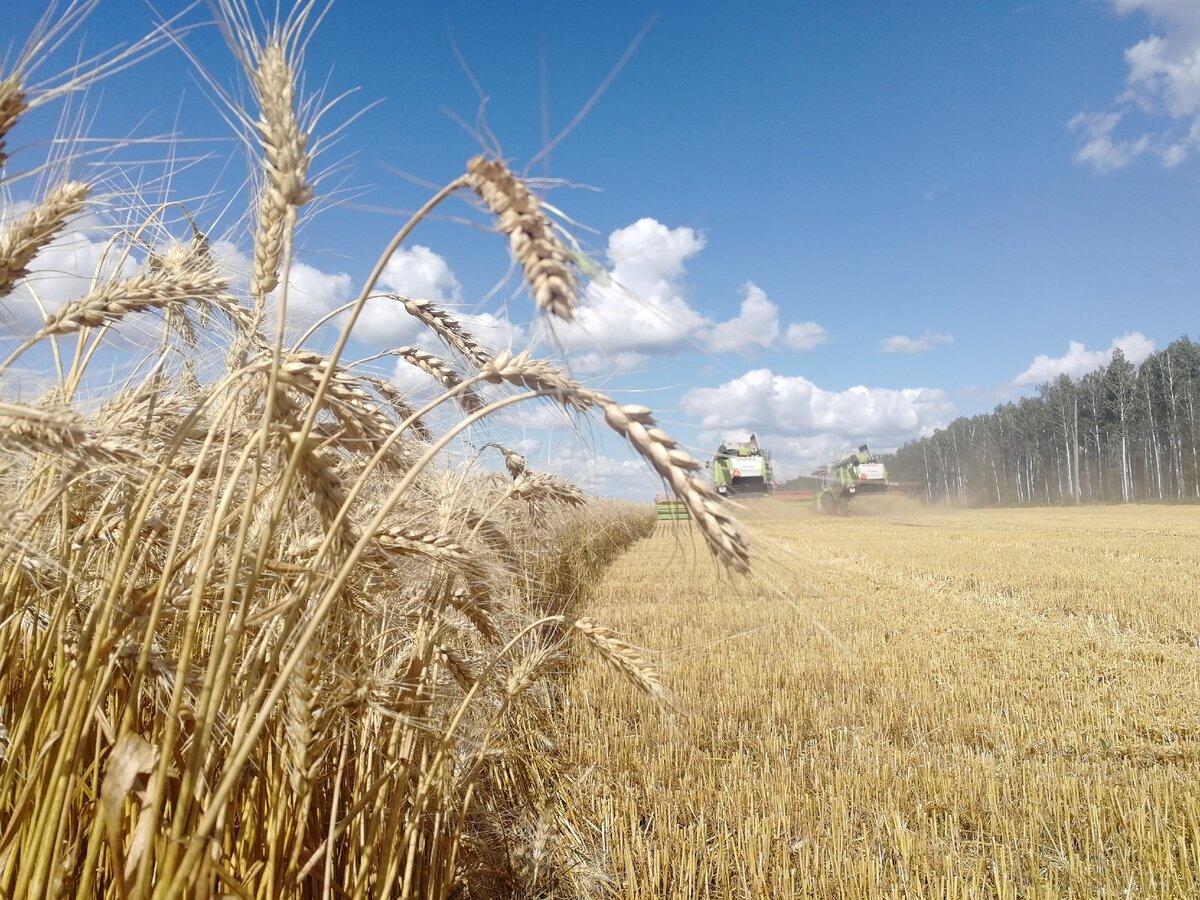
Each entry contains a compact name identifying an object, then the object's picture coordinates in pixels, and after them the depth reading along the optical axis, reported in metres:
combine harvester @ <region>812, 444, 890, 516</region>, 34.06
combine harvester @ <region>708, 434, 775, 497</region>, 29.47
